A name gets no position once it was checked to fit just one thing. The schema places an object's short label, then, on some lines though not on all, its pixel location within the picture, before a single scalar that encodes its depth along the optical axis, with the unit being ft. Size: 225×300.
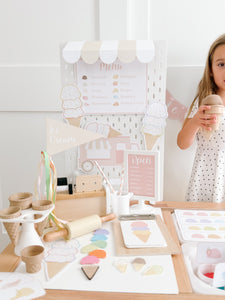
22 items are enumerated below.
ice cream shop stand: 2.09
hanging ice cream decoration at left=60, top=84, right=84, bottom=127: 3.48
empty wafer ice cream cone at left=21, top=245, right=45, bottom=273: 2.13
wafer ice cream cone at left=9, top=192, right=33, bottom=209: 2.51
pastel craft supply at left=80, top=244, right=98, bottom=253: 2.51
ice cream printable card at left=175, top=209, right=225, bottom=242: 2.69
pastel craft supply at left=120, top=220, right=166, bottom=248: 2.54
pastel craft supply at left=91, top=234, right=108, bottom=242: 2.72
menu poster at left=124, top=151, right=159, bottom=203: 3.27
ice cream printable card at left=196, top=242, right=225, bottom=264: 2.34
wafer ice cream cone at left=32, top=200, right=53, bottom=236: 2.52
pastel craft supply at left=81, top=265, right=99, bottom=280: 2.14
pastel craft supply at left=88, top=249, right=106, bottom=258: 2.44
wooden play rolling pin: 2.61
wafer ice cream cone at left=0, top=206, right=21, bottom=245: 2.35
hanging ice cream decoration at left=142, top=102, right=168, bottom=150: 3.52
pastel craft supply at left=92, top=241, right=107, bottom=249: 2.59
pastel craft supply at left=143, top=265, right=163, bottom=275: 2.18
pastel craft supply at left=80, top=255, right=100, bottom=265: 2.33
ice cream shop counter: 2.00
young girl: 4.07
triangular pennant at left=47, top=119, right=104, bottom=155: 3.04
